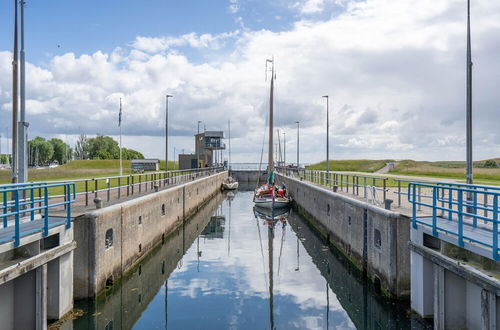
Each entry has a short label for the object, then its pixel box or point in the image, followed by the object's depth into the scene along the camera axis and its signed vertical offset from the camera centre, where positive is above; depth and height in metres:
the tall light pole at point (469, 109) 11.94 +1.65
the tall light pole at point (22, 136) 13.48 +0.94
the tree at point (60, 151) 139.25 +4.62
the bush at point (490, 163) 80.28 +0.48
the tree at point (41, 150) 129.25 +4.55
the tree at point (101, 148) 140.62 +5.71
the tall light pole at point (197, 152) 63.48 +2.21
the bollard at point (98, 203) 13.90 -1.25
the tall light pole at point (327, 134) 34.62 +2.60
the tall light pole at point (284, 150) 84.34 +2.98
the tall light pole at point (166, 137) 35.99 +2.35
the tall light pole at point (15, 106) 14.30 +2.09
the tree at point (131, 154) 161.07 +4.45
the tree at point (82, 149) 144.88 +5.64
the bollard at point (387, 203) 13.79 -1.25
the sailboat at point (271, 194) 36.34 -2.58
